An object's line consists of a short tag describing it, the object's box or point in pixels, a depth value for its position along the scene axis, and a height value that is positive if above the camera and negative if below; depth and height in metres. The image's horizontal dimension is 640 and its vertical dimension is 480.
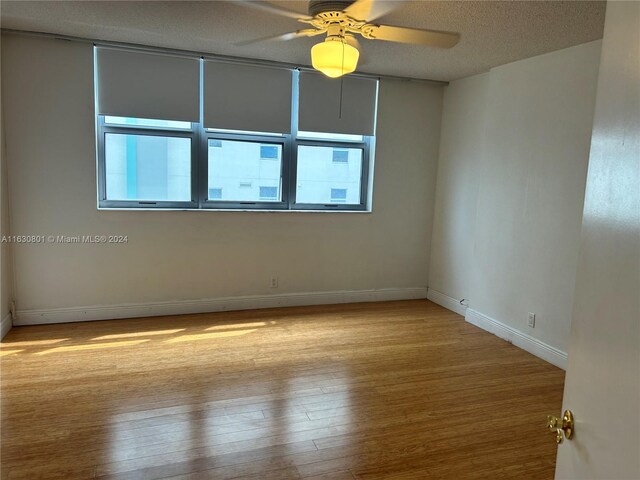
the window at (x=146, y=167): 4.05 +0.09
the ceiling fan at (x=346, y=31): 2.36 +0.91
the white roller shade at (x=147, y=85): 3.84 +0.81
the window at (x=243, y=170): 4.38 +0.12
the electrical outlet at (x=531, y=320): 3.73 -1.05
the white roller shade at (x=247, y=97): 4.18 +0.81
